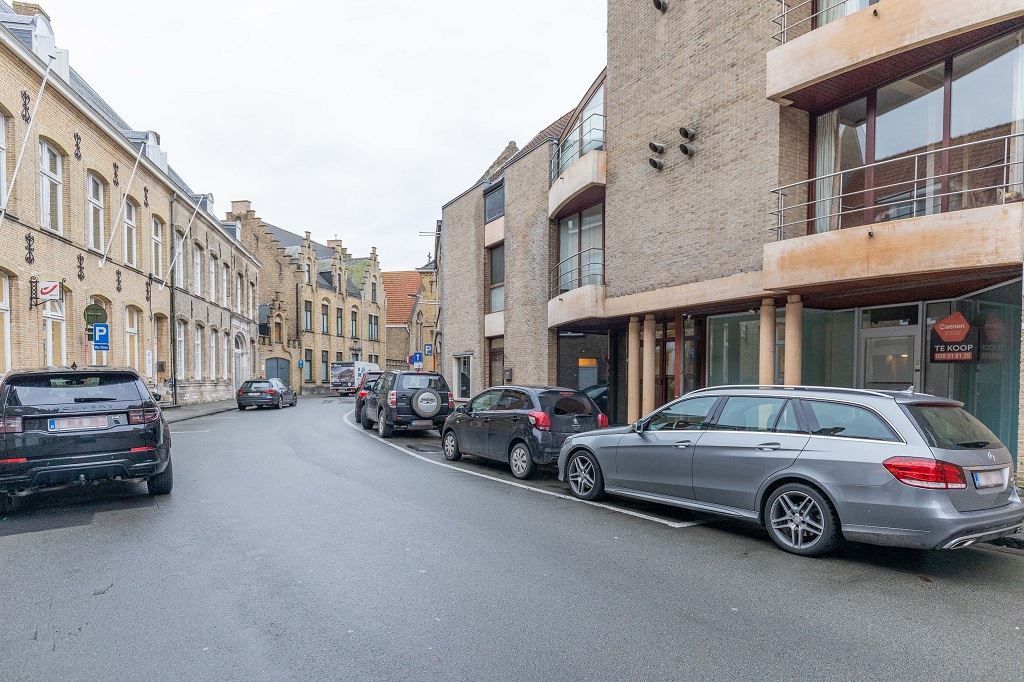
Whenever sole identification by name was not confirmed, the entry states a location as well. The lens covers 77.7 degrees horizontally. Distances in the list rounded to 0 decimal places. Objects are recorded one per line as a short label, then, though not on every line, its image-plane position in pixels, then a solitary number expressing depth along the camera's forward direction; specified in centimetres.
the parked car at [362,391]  2139
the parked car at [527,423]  973
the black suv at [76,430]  697
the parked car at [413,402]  1518
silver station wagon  515
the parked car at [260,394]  2906
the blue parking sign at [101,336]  1780
